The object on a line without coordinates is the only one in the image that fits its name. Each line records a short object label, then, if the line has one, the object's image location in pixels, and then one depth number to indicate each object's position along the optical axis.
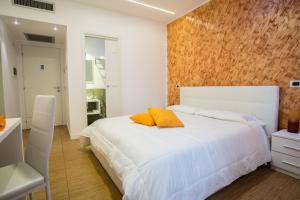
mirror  4.50
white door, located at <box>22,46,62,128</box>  4.32
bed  1.22
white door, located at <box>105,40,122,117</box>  3.71
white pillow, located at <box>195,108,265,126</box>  2.27
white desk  1.47
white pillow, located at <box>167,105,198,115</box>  3.07
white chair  1.01
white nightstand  1.90
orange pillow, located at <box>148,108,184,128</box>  2.04
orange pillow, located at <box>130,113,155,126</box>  2.17
